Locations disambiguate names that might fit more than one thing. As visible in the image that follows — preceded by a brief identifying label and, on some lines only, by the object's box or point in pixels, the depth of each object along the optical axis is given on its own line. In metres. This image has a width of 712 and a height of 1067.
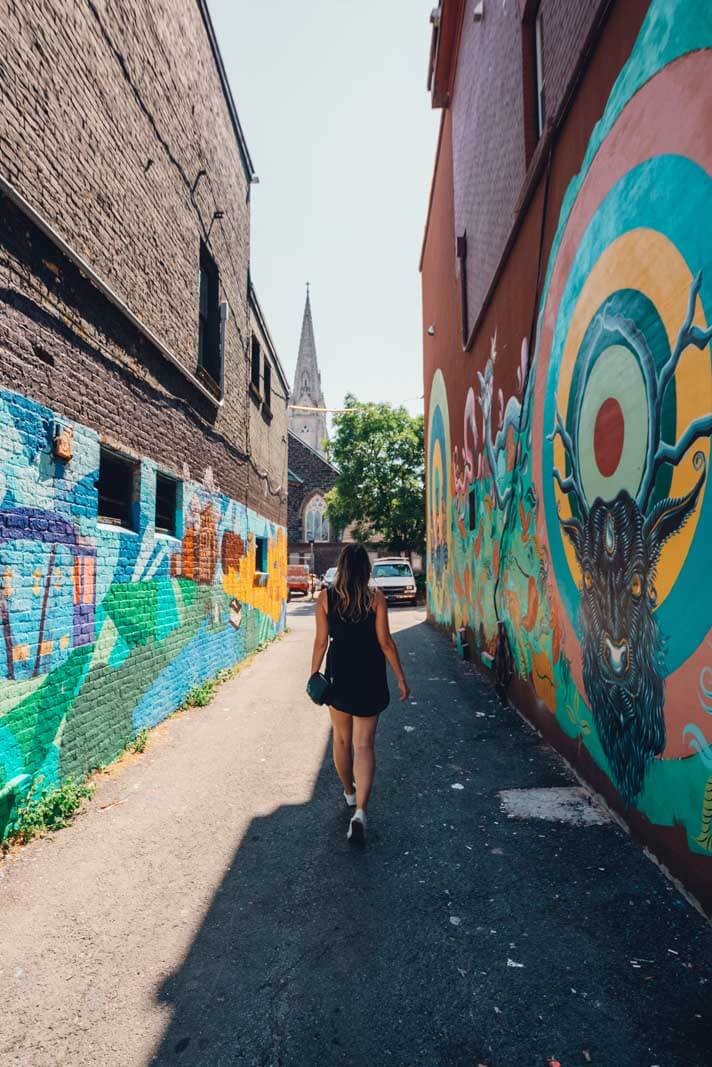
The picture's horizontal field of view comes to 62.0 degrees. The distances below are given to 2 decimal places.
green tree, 32.43
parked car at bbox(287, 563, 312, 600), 30.04
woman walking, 3.76
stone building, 43.88
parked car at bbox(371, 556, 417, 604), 24.22
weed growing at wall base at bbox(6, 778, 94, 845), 3.73
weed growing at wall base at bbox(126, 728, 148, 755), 5.55
